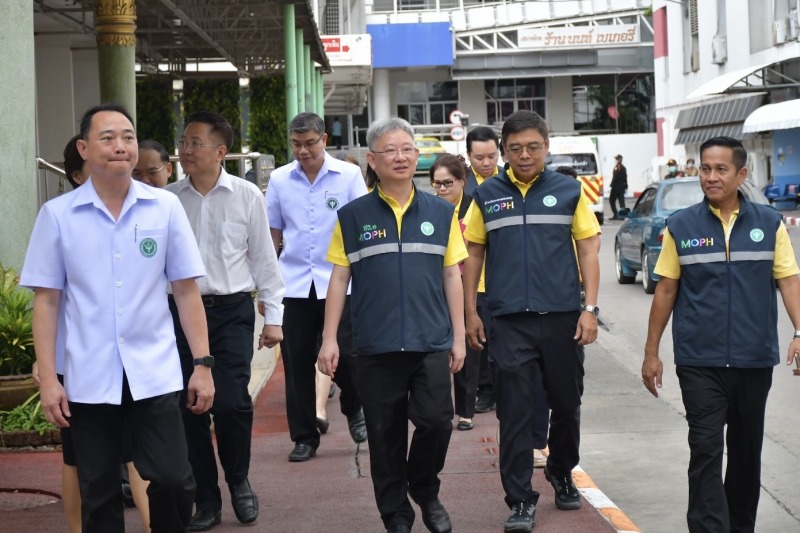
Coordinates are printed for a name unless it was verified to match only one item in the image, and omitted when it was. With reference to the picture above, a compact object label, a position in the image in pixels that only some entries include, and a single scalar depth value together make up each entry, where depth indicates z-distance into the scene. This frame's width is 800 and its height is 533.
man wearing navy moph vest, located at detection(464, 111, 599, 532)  6.53
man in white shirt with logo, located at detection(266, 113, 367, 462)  8.22
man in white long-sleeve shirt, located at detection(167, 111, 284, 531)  6.63
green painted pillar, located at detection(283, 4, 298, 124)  18.91
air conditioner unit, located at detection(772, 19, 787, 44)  39.66
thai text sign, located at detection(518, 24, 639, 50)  58.53
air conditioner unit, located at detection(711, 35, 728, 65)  45.16
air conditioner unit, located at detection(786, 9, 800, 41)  38.34
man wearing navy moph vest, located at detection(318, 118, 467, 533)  6.18
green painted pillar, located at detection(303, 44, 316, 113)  24.59
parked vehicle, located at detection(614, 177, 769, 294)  18.27
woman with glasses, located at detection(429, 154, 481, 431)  8.91
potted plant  8.53
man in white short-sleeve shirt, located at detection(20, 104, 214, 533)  4.87
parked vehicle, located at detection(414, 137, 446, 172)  42.16
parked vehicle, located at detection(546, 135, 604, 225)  37.91
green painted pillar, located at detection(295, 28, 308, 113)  21.76
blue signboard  57.41
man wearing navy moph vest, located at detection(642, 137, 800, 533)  5.84
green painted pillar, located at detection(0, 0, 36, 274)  9.25
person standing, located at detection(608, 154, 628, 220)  40.84
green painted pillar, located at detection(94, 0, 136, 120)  14.01
